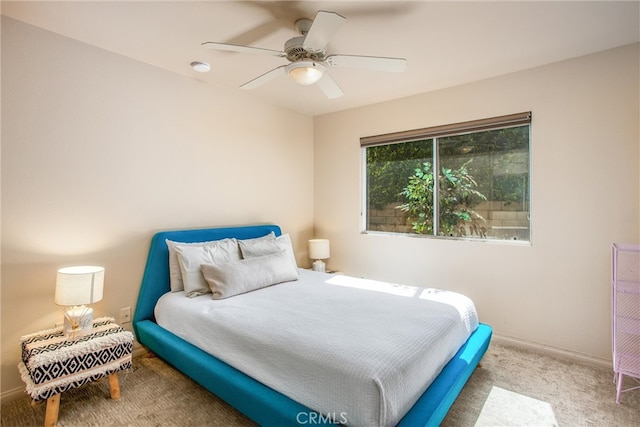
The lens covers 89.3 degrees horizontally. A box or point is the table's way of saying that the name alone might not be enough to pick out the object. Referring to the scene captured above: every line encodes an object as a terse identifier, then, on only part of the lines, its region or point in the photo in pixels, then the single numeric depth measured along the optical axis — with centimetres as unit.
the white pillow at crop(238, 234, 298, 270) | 307
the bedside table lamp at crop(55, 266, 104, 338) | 205
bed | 157
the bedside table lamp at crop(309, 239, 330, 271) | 395
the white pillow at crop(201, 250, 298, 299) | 255
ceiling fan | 192
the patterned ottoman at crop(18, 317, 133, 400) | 181
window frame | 294
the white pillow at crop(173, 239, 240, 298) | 262
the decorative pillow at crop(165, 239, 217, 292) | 274
